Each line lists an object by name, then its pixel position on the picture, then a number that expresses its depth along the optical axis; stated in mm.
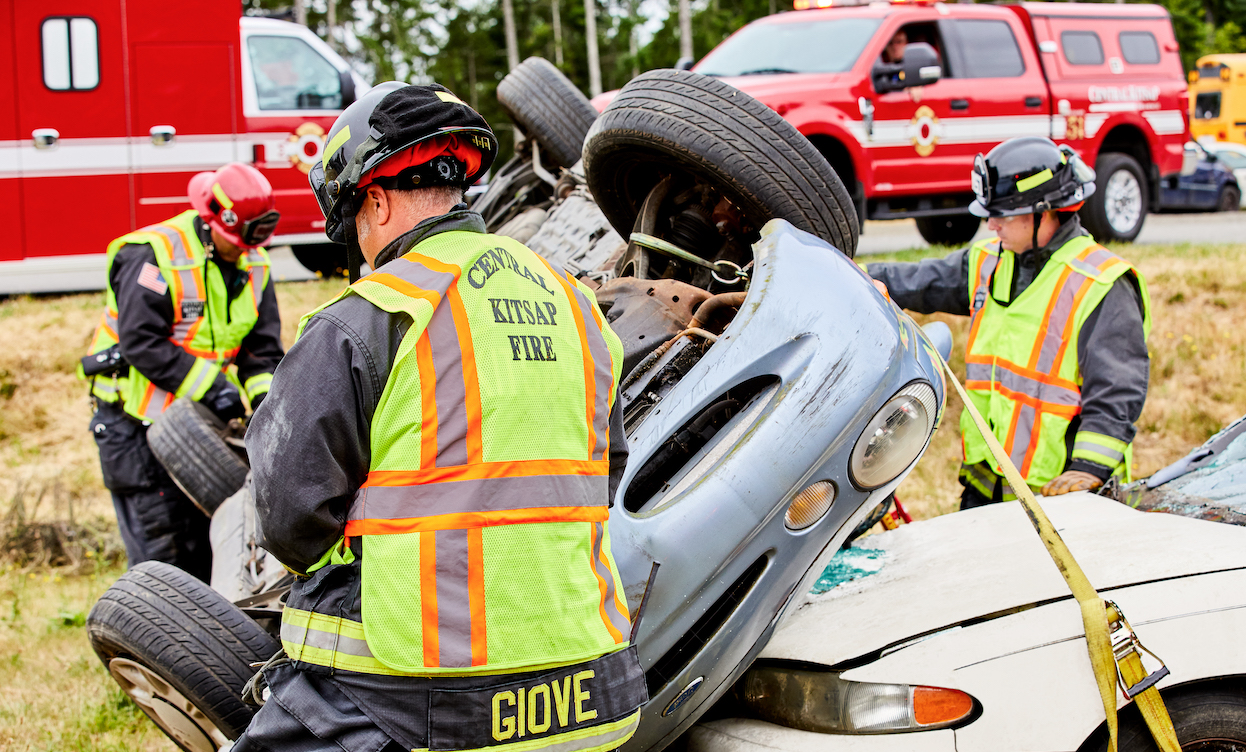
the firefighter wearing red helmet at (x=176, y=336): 4215
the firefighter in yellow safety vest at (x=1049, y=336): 3158
